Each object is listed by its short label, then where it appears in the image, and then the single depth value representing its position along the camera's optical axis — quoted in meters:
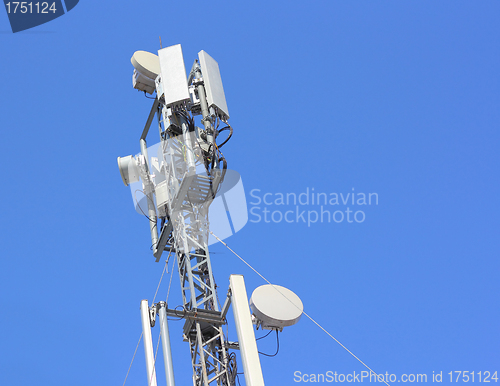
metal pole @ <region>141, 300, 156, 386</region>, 14.48
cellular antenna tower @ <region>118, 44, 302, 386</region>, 15.21
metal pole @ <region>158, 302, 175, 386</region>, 14.42
